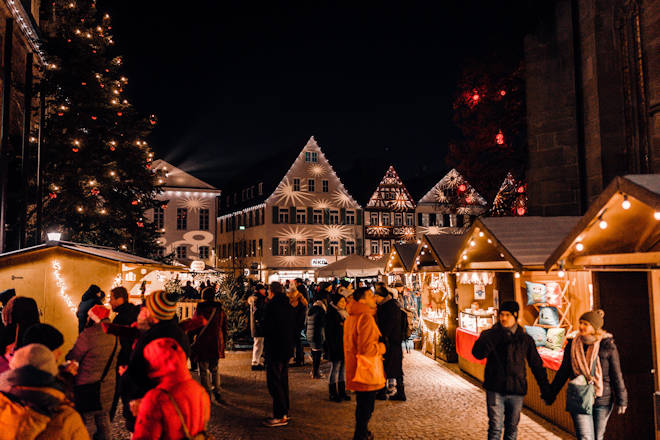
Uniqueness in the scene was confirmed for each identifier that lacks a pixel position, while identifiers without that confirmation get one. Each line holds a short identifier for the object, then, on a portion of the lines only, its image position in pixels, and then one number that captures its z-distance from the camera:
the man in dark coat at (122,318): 6.11
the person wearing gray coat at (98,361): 5.66
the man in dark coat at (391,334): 8.76
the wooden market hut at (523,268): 9.25
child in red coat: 3.23
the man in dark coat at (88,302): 8.24
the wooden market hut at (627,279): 5.95
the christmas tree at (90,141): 17.38
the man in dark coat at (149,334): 4.47
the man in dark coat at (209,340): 8.95
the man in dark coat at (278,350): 7.75
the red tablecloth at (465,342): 11.19
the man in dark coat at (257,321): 12.62
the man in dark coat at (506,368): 5.68
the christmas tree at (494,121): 21.97
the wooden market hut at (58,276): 10.45
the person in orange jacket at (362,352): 6.46
